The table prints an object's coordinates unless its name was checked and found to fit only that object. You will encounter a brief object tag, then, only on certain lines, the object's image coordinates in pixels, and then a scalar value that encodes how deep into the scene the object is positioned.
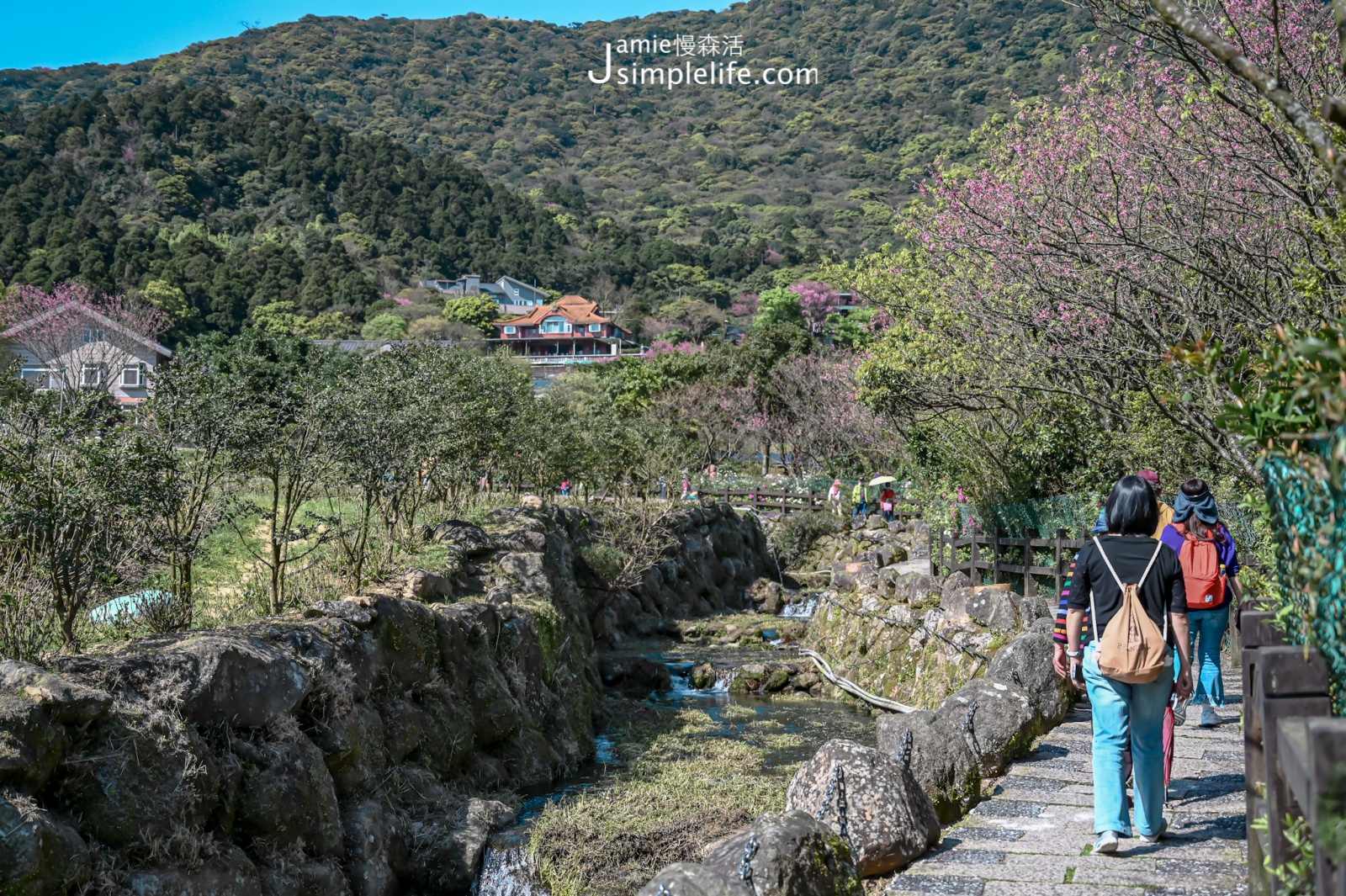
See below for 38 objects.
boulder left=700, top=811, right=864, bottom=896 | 4.84
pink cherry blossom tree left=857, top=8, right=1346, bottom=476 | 8.10
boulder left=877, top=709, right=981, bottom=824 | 6.93
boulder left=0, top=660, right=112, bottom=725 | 5.79
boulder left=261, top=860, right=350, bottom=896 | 6.90
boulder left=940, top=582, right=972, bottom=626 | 12.95
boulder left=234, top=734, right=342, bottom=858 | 7.08
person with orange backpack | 6.86
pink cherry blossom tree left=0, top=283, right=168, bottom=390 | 38.12
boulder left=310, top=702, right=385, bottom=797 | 8.16
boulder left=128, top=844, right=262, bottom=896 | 5.96
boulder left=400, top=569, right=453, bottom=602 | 11.48
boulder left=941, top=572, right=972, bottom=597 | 14.37
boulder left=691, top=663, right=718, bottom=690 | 17.58
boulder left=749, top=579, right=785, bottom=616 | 26.02
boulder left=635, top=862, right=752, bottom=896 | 4.43
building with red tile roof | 89.19
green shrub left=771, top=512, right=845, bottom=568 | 32.84
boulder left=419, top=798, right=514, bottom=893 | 8.55
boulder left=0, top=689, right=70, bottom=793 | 5.43
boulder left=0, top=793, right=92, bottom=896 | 5.18
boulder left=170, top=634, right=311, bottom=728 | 7.00
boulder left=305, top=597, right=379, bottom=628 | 9.21
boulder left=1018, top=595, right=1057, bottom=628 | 11.74
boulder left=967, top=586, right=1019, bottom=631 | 12.05
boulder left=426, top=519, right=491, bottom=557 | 14.23
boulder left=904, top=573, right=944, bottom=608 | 15.30
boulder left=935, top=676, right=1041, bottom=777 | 7.15
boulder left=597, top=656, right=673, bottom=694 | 17.41
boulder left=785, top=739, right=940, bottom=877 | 5.62
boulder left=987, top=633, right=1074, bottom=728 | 8.11
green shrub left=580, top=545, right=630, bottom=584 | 20.16
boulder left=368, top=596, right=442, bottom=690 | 9.71
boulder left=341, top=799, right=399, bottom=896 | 7.89
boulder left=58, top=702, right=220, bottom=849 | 5.93
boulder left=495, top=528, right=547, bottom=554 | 15.45
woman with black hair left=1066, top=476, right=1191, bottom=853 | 4.89
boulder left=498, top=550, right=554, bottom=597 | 14.24
